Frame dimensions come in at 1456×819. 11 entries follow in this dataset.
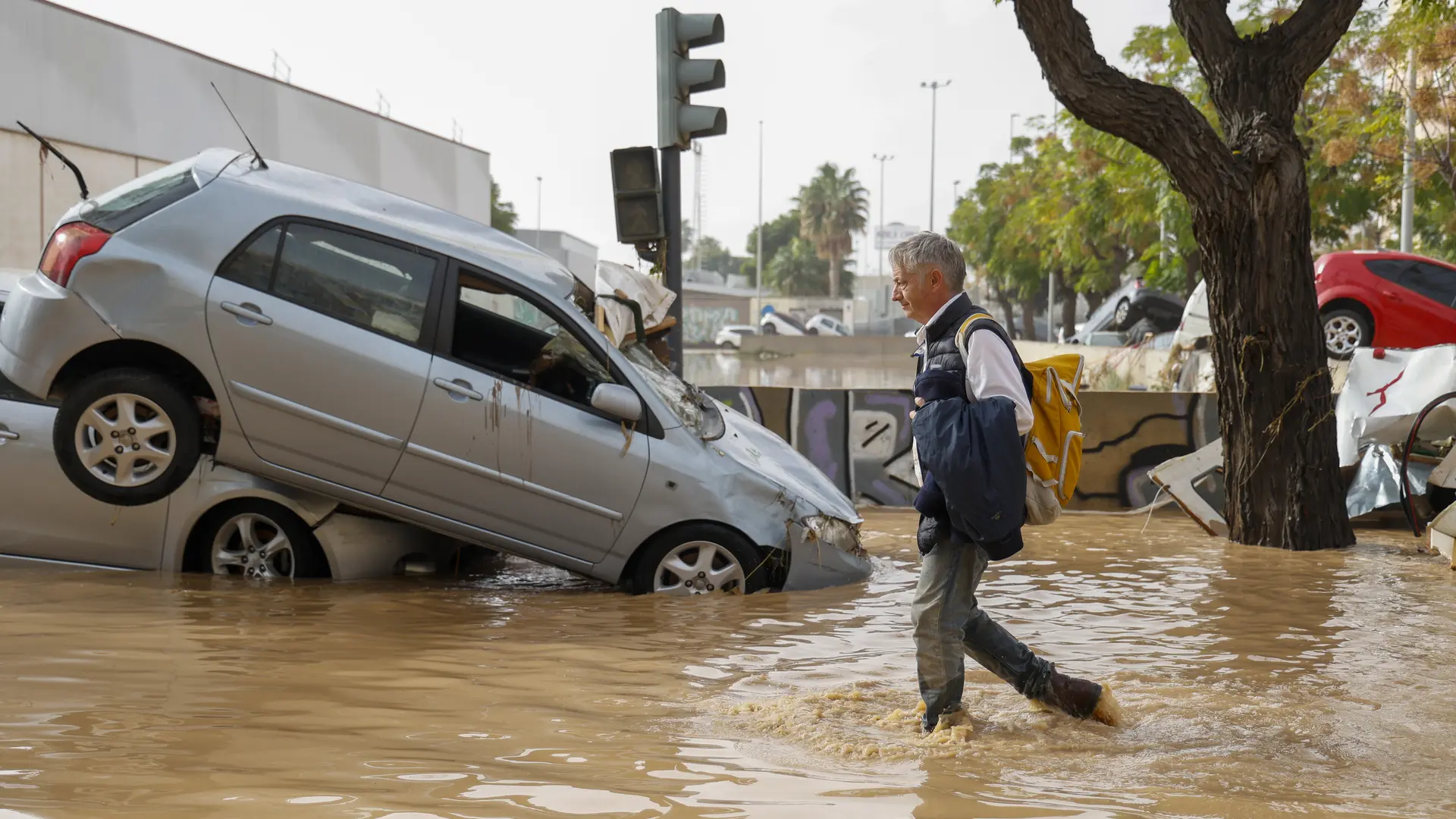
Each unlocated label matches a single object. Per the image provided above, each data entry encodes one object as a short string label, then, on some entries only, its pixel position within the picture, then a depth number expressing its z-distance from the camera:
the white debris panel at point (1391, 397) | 9.59
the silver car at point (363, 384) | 6.34
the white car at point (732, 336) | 50.66
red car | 15.92
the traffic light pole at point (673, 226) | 9.60
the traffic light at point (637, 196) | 9.34
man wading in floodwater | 3.99
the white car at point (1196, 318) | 16.27
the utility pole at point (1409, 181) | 20.06
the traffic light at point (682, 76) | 9.40
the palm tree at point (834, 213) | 109.75
